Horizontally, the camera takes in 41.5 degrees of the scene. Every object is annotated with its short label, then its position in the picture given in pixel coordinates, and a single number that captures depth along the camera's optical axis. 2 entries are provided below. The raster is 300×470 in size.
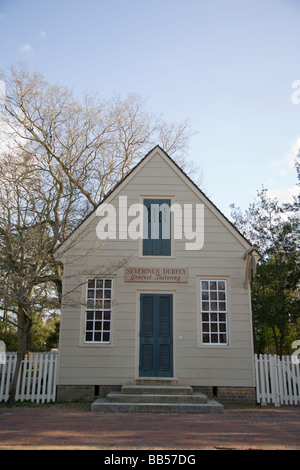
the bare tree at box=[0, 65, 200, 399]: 10.91
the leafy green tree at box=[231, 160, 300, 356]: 16.64
